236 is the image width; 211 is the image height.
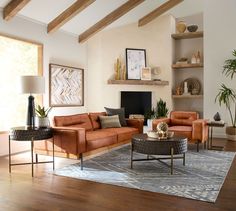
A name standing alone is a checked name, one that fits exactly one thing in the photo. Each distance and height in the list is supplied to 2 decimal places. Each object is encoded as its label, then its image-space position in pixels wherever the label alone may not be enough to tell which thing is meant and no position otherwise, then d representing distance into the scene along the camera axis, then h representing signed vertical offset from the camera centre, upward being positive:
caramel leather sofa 4.09 -0.56
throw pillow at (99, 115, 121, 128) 5.55 -0.37
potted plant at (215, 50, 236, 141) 6.55 +0.15
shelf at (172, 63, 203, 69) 7.45 +1.05
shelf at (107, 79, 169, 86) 7.55 +0.60
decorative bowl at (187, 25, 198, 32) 7.46 +2.10
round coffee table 3.78 -0.61
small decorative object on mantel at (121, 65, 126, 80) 7.77 +0.88
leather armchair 5.16 -0.47
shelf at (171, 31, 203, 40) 7.43 +1.92
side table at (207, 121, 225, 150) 5.44 -0.42
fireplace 7.94 +0.04
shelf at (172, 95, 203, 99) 7.44 +0.20
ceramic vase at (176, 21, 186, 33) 7.60 +2.18
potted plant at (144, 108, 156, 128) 7.60 -0.33
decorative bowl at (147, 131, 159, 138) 4.10 -0.47
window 5.46 +0.70
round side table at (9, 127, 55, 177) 3.81 -0.44
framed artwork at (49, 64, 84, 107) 6.29 +0.44
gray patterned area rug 3.14 -0.98
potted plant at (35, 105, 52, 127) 4.17 -0.24
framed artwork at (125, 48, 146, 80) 7.77 +1.20
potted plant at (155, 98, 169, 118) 7.48 -0.19
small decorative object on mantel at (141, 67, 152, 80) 7.69 +0.84
